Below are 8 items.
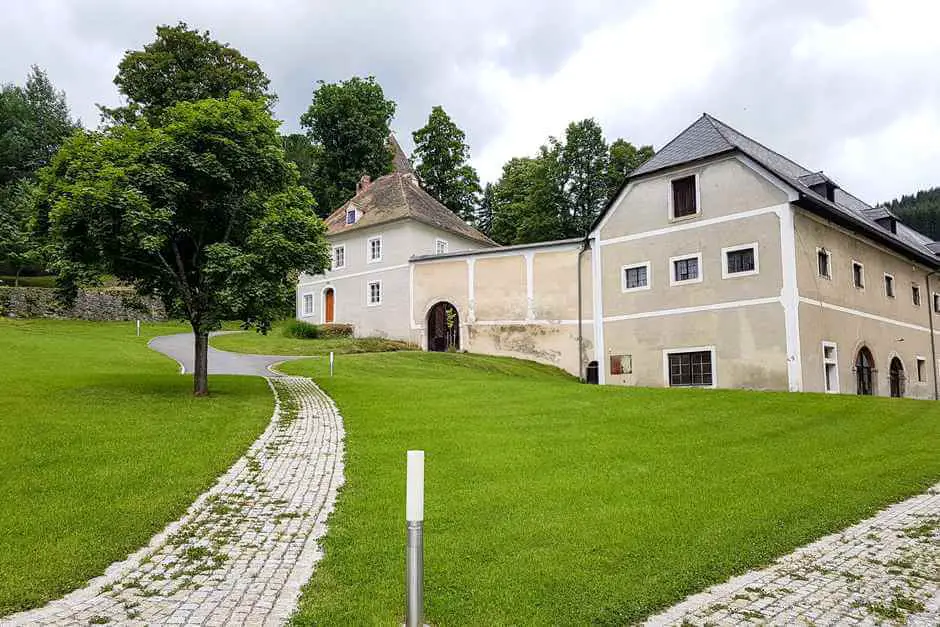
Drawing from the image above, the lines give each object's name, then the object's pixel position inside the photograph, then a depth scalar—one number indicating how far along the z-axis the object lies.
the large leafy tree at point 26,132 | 48.69
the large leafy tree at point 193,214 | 14.85
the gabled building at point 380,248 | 37.75
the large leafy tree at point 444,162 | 54.56
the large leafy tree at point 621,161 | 46.91
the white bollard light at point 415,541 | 4.37
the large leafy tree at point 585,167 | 47.19
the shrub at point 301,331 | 37.06
